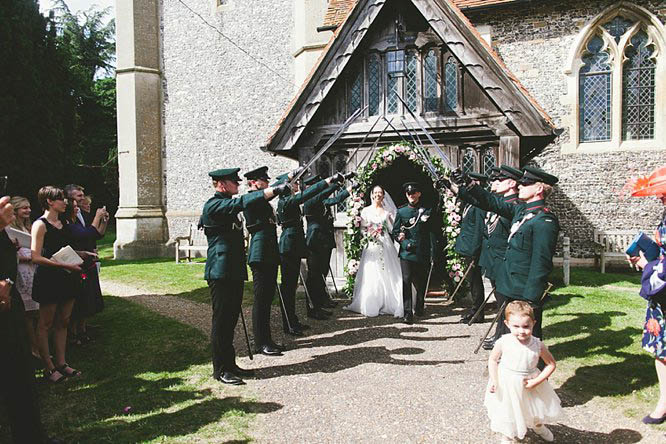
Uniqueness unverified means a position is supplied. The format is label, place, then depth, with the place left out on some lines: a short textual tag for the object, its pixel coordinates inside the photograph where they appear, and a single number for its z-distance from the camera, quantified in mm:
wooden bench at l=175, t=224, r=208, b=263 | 17072
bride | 8258
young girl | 3549
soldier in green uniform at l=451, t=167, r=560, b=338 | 4461
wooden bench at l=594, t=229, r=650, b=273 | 13078
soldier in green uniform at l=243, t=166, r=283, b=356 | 6078
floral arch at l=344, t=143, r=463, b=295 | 8414
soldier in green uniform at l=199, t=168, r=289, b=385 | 5074
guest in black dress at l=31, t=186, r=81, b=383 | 5316
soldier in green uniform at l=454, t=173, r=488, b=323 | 7457
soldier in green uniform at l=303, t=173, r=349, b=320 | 8078
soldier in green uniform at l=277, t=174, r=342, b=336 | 7141
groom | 7578
